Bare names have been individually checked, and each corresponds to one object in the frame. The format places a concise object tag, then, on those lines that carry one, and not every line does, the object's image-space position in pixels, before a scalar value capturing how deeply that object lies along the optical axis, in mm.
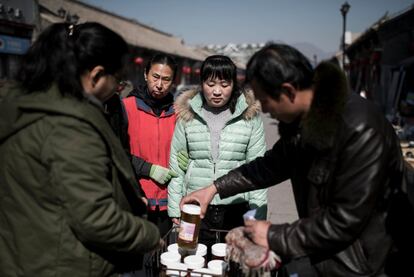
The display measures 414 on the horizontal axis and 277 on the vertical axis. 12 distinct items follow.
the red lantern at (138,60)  21219
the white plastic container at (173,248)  2161
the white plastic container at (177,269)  1946
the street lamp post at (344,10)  18000
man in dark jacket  1431
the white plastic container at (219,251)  2183
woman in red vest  3133
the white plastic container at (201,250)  2170
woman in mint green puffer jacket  2852
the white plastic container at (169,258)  2021
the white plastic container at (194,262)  2016
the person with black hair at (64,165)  1357
